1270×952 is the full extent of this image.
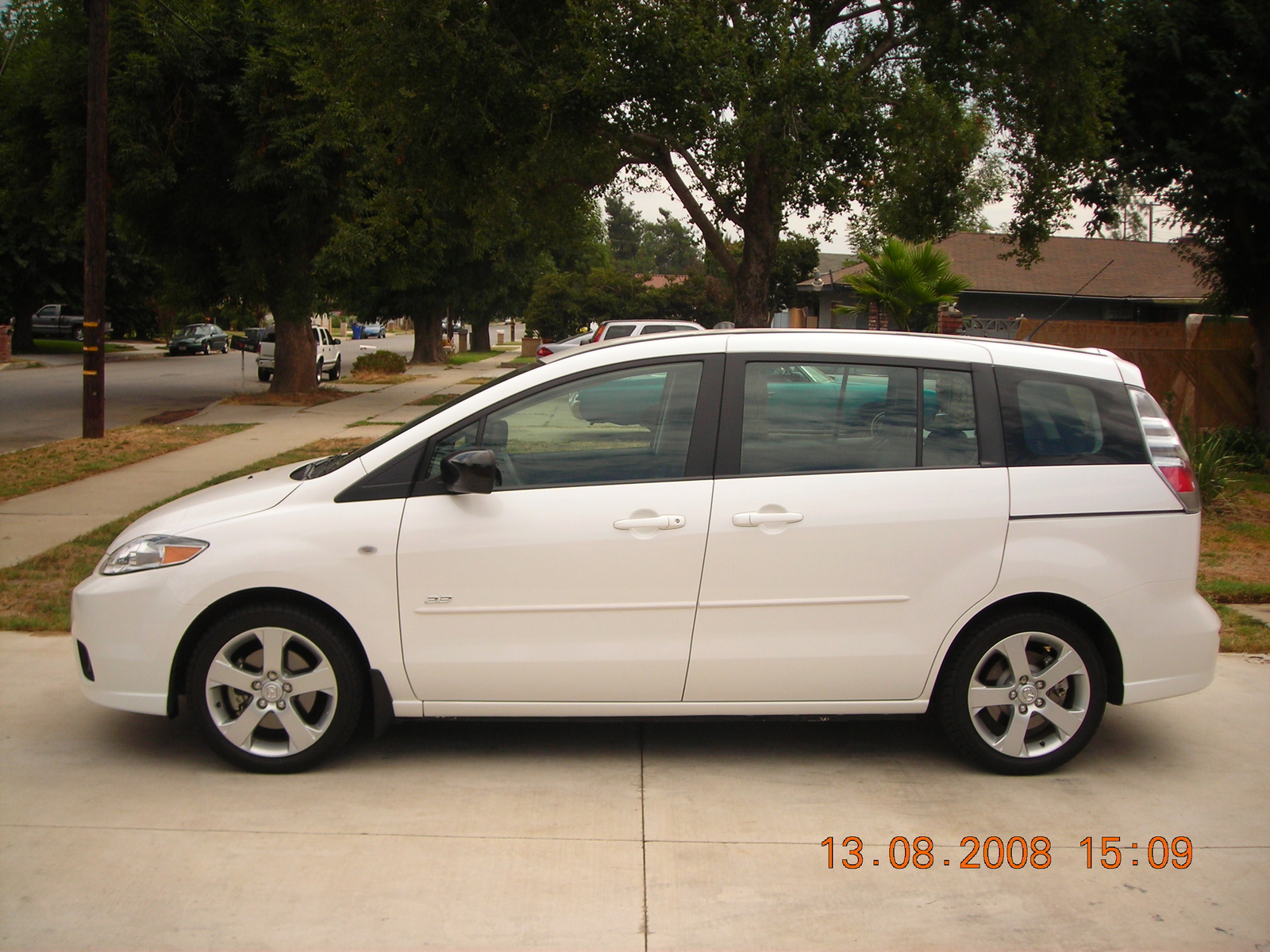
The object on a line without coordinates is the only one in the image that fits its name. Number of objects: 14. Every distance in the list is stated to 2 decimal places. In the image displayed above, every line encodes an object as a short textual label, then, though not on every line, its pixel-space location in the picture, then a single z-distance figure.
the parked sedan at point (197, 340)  50.31
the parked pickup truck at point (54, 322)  52.41
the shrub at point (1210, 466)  11.08
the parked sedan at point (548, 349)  23.78
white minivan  4.52
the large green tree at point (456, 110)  12.34
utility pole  15.60
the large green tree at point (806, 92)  11.76
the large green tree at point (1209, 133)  12.71
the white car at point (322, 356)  31.39
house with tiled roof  31.44
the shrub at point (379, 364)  35.25
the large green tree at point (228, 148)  20.27
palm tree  14.15
